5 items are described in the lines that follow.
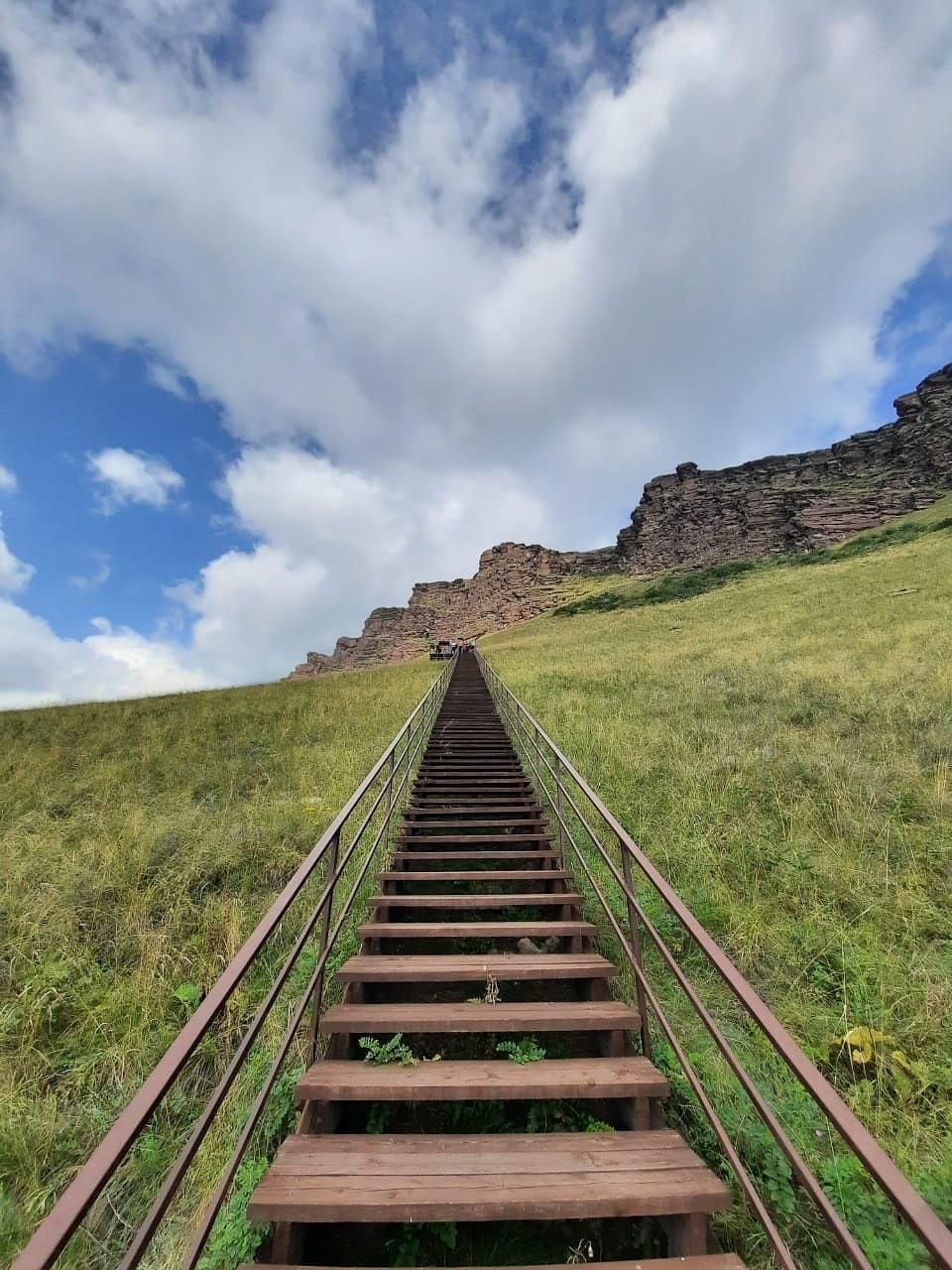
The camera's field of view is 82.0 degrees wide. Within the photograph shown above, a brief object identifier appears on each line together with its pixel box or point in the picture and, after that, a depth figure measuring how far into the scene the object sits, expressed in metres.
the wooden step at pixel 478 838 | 5.55
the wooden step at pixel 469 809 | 6.40
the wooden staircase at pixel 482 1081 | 2.10
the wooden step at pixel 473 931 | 3.92
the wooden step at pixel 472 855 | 5.21
